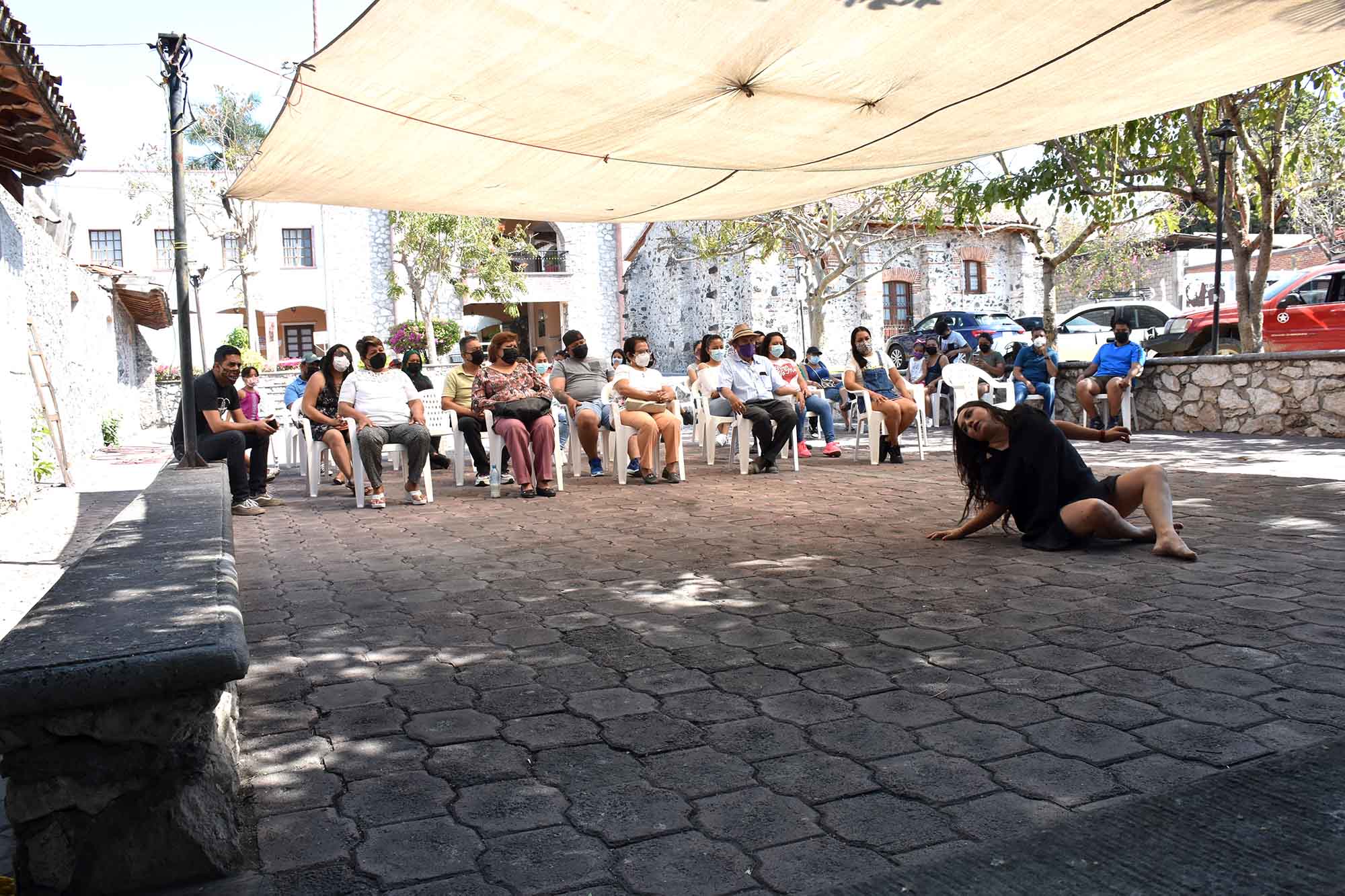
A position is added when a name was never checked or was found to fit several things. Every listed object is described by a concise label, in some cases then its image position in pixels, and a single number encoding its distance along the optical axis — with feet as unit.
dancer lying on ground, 16.34
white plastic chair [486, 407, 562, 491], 27.37
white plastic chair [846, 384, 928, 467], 32.19
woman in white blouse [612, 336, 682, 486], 29.43
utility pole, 21.26
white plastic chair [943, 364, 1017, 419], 39.47
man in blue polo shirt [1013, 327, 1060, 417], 40.88
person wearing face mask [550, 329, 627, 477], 31.24
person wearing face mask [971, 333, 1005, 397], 40.68
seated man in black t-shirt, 23.88
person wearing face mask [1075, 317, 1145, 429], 39.65
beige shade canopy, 14.84
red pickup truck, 45.91
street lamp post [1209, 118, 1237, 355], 38.09
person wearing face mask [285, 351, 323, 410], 35.70
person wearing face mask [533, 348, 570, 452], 32.73
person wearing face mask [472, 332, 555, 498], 27.09
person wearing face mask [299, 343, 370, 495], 27.32
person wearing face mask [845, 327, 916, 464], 32.48
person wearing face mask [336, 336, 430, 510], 26.14
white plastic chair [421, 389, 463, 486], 32.09
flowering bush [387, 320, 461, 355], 100.98
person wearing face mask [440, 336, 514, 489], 28.84
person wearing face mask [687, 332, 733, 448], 31.99
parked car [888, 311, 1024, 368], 76.95
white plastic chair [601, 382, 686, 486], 29.86
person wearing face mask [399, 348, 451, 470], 31.37
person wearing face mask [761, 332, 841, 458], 35.42
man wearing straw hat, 30.63
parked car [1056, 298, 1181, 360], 71.10
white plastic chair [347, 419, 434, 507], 26.20
